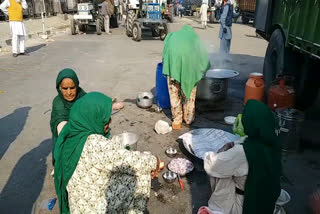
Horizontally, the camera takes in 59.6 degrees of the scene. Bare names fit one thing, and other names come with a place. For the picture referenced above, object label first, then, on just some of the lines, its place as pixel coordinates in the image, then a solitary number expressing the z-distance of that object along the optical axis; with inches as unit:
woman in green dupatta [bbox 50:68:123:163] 107.8
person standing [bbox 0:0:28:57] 388.5
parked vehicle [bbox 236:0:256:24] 795.4
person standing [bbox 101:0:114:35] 610.9
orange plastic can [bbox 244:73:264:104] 202.4
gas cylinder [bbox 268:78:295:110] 171.9
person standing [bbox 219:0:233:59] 357.1
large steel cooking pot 198.4
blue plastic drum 206.4
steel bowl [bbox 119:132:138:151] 136.1
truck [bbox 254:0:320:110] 149.4
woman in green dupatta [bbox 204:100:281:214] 82.7
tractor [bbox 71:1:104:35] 607.2
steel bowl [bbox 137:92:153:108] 216.3
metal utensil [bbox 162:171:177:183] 131.1
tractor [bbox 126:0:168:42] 525.7
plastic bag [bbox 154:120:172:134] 177.6
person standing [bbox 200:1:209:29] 757.4
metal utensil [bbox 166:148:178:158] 153.4
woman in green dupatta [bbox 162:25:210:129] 168.1
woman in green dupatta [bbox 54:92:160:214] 72.8
